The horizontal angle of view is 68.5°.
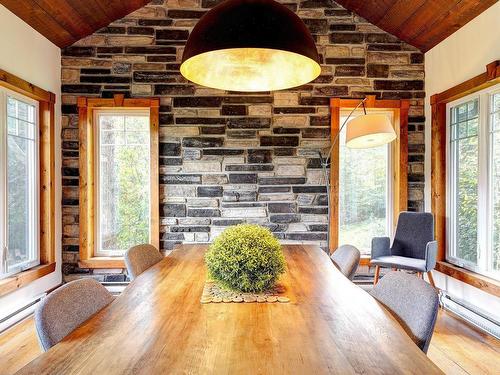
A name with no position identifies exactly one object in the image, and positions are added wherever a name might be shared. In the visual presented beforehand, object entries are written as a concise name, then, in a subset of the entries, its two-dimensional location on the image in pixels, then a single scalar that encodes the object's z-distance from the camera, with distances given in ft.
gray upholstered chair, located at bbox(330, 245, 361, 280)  7.25
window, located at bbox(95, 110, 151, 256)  13.56
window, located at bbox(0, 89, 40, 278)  10.29
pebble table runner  4.86
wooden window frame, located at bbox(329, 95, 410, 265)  13.41
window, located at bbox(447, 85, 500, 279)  10.40
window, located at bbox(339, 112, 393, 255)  13.87
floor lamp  9.43
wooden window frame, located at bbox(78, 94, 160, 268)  13.15
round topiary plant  5.02
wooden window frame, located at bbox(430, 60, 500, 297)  12.14
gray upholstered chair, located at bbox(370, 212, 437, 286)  11.77
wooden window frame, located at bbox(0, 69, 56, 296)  12.19
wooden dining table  3.13
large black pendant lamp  4.52
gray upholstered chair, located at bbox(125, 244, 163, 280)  7.12
